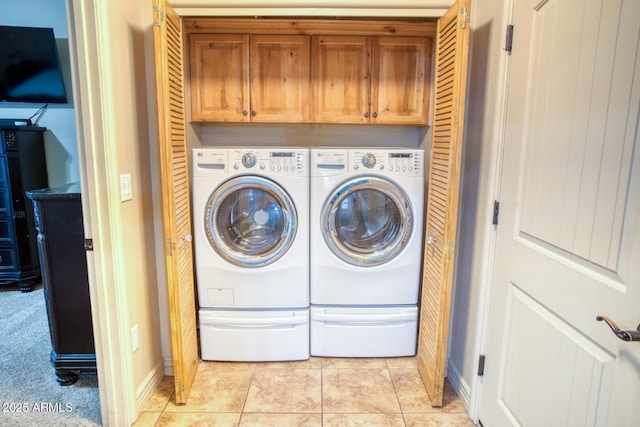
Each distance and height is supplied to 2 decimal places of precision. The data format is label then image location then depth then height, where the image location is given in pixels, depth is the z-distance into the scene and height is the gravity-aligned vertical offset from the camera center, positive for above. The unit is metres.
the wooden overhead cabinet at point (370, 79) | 2.26 +0.47
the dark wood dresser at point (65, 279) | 1.81 -0.65
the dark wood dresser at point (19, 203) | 3.00 -0.44
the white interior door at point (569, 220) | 0.92 -0.19
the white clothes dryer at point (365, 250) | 2.03 -0.55
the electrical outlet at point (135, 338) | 1.73 -0.89
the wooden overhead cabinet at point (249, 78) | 2.24 +0.47
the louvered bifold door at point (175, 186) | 1.57 -0.16
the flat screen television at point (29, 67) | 3.06 +0.71
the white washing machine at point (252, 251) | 2.01 -0.56
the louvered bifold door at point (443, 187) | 1.57 -0.14
